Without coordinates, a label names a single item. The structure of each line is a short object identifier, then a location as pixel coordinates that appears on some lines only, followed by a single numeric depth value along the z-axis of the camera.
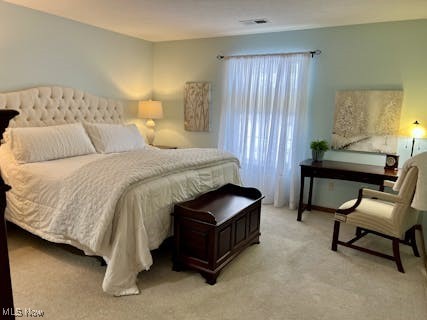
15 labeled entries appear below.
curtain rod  4.24
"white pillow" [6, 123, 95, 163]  3.12
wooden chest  2.51
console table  3.48
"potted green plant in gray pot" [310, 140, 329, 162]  4.07
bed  2.35
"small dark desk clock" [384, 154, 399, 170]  3.70
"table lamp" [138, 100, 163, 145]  5.09
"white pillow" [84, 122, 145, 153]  3.91
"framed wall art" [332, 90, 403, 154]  3.85
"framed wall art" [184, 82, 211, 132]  5.11
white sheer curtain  4.39
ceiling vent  3.88
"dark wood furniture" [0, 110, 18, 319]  0.93
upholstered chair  2.76
